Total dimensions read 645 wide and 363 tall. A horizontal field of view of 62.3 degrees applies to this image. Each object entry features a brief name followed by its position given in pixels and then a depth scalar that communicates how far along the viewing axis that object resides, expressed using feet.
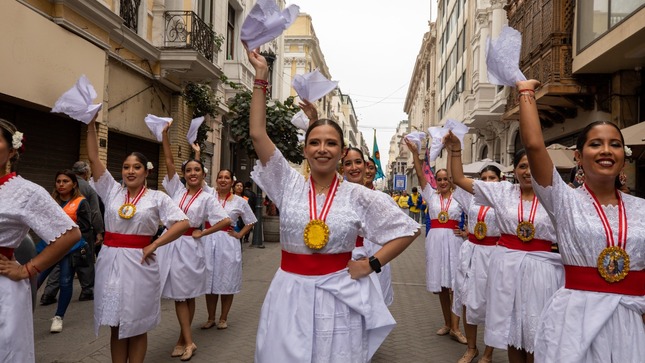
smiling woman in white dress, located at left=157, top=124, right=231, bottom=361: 19.22
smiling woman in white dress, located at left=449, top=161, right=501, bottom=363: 18.42
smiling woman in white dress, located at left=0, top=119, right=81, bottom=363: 9.71
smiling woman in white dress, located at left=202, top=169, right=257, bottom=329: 22.95
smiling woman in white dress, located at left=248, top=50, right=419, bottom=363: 9.73
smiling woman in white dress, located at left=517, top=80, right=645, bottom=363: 9.11
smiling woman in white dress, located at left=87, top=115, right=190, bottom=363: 14.97
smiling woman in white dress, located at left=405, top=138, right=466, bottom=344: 23.49
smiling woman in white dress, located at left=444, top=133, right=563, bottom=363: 14.21
